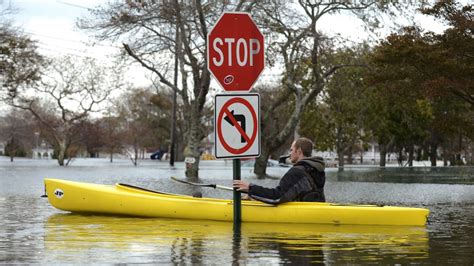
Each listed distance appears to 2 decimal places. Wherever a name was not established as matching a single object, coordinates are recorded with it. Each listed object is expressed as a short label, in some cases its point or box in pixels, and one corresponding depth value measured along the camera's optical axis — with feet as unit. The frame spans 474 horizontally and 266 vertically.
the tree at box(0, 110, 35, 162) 384.47
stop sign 30.99
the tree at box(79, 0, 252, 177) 108.88
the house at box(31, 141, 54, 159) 485.85
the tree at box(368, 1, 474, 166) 90.22
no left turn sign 31.17
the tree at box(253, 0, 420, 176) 115.55
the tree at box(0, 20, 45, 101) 142.10
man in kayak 36.70
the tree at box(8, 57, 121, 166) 230.27
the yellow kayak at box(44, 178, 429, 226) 37.76
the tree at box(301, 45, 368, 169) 205.70
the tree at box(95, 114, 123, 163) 280.72
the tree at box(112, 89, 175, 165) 321.52
